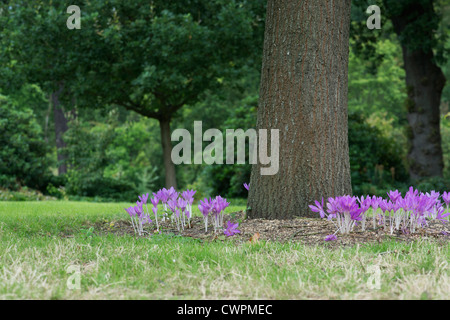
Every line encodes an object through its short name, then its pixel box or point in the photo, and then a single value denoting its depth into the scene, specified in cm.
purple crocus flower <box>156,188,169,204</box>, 928
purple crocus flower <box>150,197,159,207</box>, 889
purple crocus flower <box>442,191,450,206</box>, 900
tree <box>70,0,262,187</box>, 2459
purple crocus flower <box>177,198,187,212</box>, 888
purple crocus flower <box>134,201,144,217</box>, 872
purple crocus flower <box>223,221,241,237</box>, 812
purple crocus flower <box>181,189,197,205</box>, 932
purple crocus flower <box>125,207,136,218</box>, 876
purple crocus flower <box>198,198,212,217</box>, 835
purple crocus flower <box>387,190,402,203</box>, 817
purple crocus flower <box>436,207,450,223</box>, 868
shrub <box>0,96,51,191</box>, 2803
